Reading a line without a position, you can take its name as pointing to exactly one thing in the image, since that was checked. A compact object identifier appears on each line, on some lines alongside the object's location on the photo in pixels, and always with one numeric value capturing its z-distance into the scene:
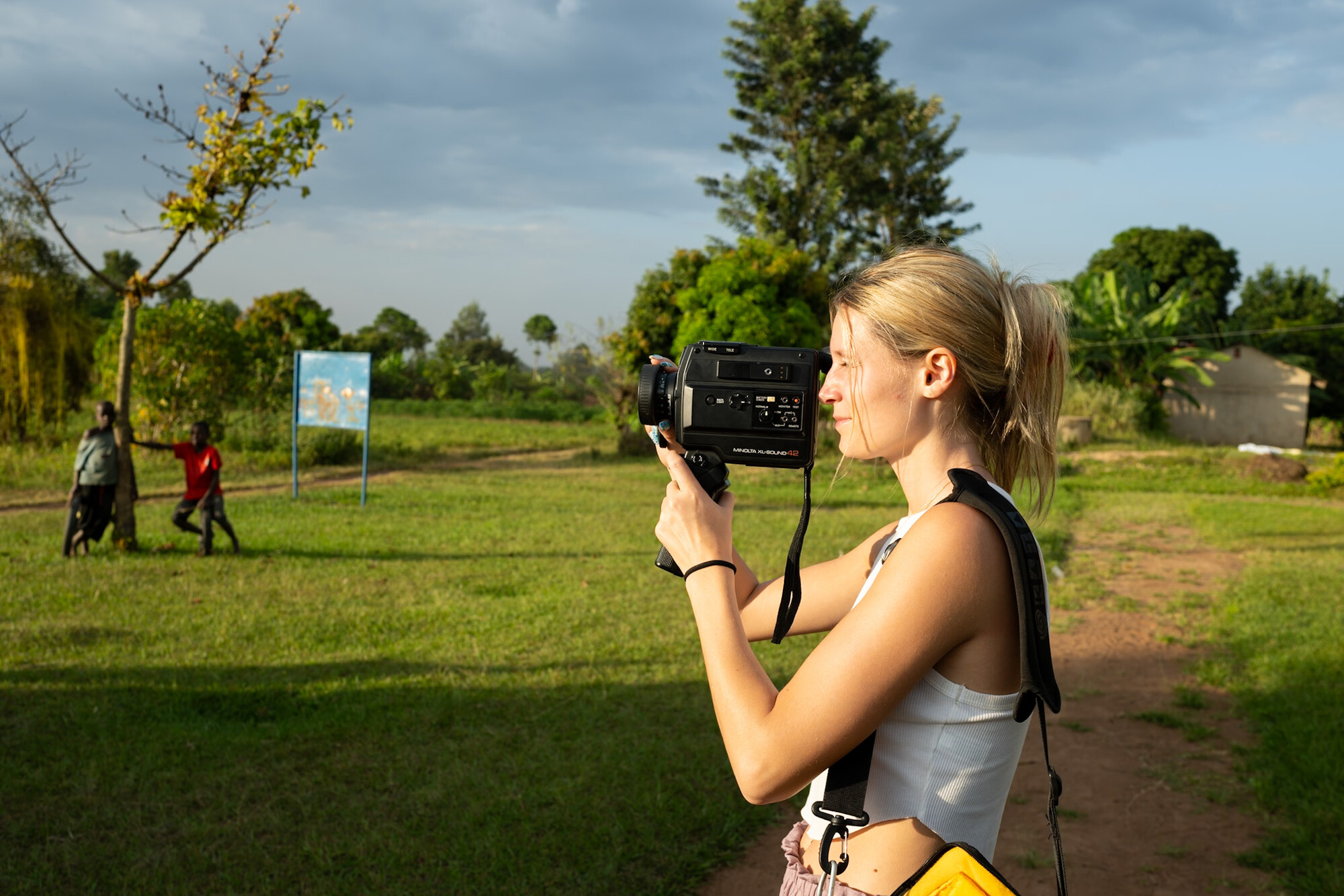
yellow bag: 1.25
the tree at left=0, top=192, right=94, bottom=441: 14.90
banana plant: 26.66
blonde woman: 1.25
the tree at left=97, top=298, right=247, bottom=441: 15.22
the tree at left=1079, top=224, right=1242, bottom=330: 39.47
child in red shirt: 8.73
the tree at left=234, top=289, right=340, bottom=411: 16.95
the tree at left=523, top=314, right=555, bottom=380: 57.84
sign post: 12.45
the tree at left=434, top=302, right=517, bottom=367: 46.20
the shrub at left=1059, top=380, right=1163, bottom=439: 25.25
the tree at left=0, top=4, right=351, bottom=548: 8.12
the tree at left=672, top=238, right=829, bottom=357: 19.11
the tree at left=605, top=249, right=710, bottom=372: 20.81
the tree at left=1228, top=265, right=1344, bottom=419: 34.19
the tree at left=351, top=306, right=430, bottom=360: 40.66
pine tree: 25.61
